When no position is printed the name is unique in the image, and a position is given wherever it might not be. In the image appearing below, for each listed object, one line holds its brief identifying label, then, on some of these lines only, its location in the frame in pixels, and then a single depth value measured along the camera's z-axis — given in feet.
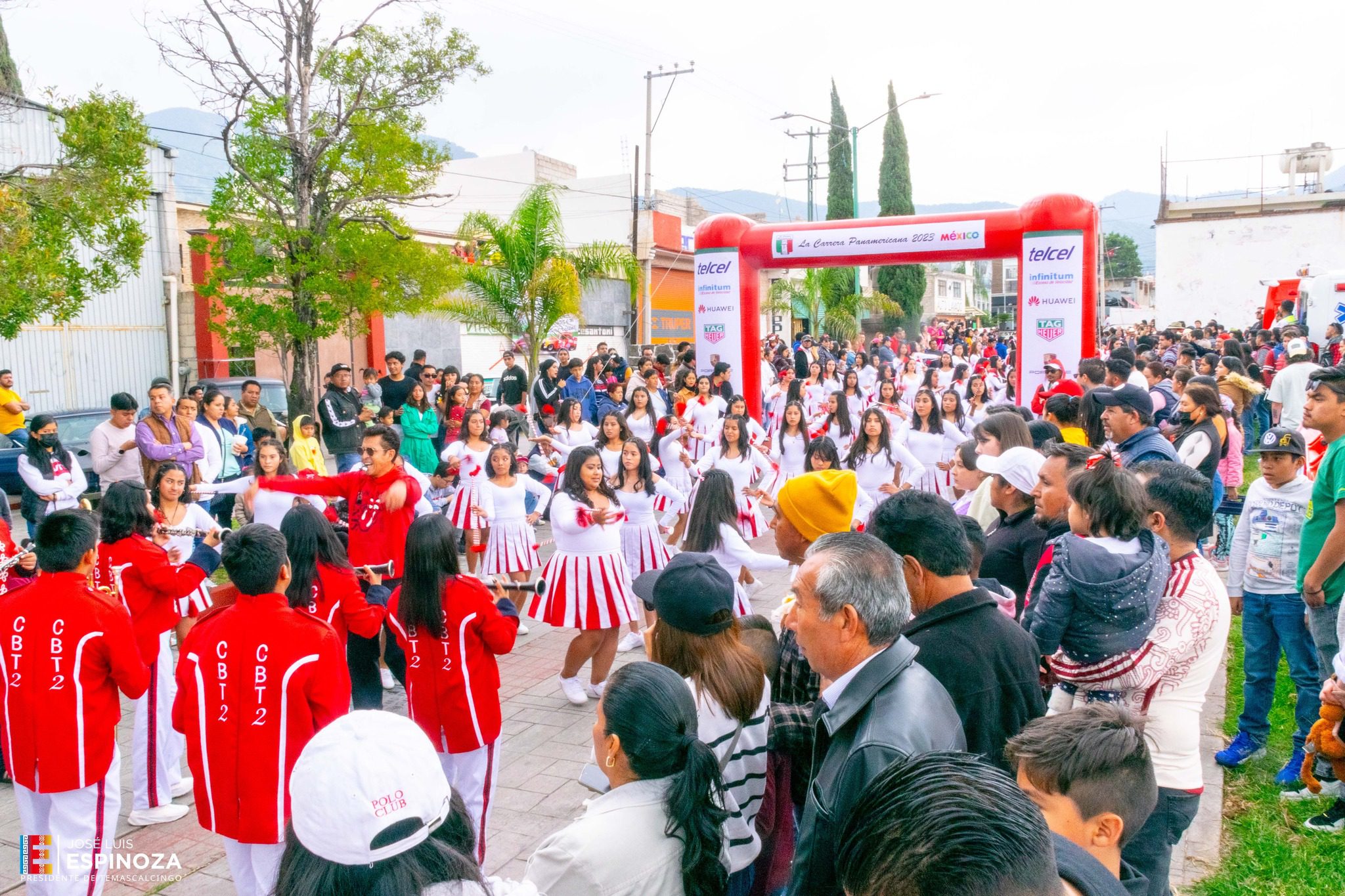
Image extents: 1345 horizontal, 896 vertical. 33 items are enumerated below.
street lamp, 90.73
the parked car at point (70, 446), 36.81
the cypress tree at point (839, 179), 138.41
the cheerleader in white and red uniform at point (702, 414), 36.52
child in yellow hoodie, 26.43
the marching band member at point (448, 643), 12.66
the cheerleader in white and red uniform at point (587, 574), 19.40
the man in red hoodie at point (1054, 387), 35.27
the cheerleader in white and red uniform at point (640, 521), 23.11
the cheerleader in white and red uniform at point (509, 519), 24.43
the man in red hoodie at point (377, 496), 19.07
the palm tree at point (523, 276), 51.90
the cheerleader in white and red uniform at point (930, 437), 31.32
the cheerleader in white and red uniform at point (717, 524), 19.36
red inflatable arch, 44.47
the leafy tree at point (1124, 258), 293.23
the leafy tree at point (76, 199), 25.73
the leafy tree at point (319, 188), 39.68
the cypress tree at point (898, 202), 134.31
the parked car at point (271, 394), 47.52
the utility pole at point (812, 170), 132.16
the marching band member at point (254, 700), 10.60
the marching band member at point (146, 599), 14.47
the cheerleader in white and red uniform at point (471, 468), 26.45
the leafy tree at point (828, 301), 98.48
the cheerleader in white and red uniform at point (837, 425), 33.71
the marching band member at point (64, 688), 11.34
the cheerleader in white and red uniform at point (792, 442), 31.91
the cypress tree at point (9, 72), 34.14
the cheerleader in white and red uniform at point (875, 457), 27.73
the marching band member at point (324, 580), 12.57
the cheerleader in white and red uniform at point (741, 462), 26.81
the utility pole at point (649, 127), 85.56
